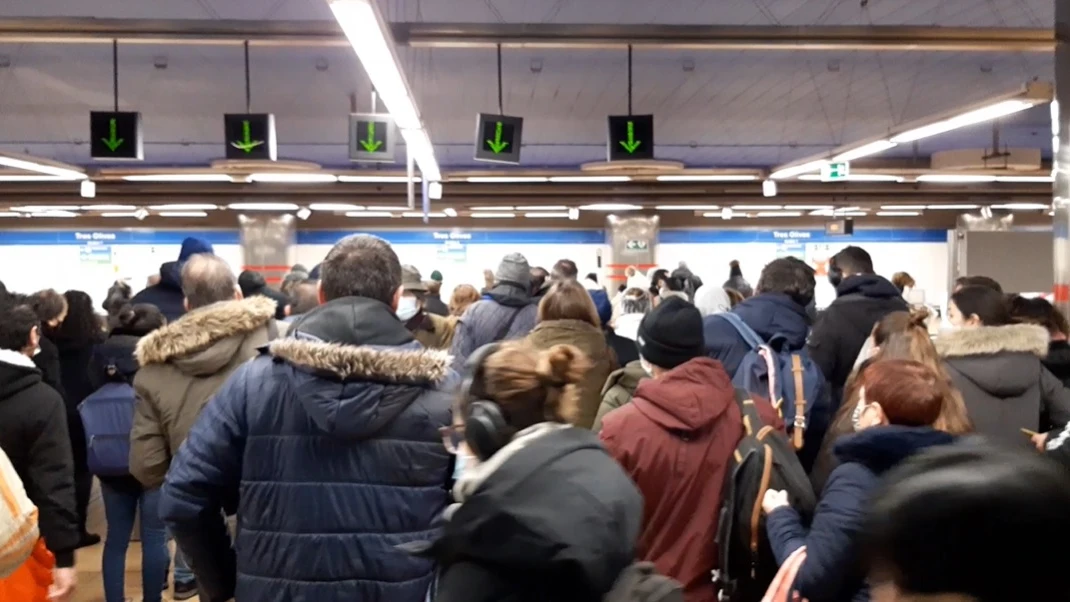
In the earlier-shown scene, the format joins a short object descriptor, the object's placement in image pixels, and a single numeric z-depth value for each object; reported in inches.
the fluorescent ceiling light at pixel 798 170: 404.9
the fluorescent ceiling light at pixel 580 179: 522.6
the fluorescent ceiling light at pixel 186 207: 613.6
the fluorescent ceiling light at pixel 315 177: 374.3
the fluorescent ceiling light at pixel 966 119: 237.0
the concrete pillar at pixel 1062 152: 197.3
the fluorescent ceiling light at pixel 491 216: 682.8
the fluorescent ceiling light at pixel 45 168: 344.2
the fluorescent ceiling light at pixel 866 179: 495.4
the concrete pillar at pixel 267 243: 658.8
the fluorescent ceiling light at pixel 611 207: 643.5
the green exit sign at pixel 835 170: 388.2
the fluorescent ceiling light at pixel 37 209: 596.4
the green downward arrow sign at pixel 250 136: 316.2
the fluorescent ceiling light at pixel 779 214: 697.0
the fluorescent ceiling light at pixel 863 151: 319.5
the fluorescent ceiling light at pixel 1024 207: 664.2
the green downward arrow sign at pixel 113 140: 308.8
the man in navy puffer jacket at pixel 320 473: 77.1
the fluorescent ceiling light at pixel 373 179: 516.4
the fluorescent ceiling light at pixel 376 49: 150.7
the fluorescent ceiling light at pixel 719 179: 559.3
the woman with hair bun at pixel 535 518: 47.4
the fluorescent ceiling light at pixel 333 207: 616.7
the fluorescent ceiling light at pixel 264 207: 616.1
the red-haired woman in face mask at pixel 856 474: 70.7
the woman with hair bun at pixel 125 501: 152.9
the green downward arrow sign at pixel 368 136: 313.3
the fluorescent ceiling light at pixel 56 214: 651.5
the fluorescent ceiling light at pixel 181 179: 508.1
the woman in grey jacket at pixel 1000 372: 125.9
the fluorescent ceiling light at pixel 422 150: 291.3
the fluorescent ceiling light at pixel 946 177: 473.7
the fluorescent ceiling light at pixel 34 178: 481.1
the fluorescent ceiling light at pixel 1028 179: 531.5
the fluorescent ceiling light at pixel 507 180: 530.0
